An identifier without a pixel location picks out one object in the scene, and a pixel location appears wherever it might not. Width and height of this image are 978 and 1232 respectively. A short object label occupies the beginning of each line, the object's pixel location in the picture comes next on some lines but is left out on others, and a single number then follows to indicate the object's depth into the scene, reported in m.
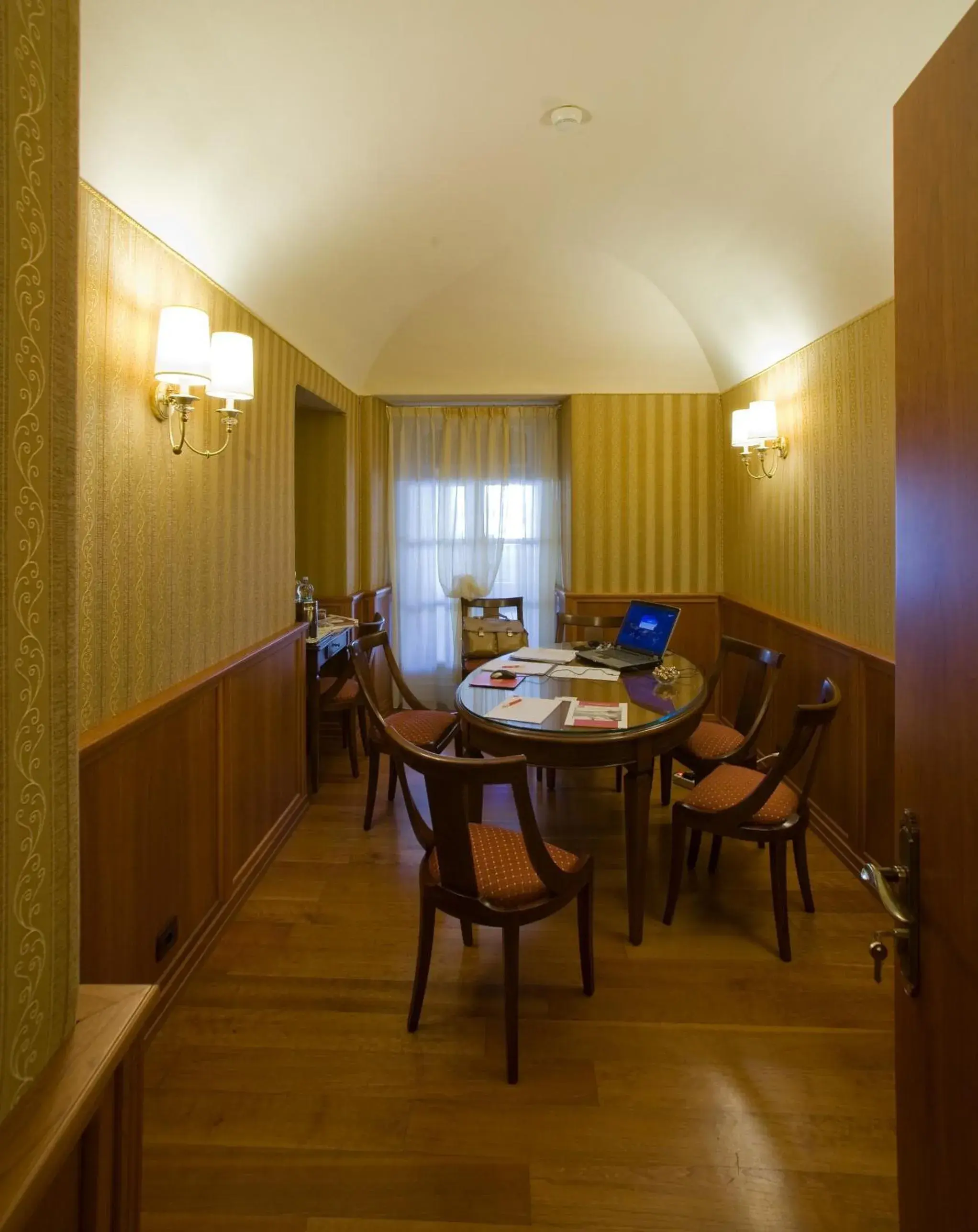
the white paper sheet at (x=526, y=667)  3.08
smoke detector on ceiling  2.49
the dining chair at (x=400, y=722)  3.06
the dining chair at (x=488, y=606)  5.05
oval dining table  2.21
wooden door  0.74
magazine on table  2.29
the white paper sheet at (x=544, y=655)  3.36
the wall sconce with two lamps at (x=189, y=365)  1.96
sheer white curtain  5.32
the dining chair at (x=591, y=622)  4.07
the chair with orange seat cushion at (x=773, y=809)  2.14
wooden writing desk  3.57
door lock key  0.86
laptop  3.23
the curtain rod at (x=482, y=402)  5.13
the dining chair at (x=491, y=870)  1.62
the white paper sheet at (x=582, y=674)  3.00
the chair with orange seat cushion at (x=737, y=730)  2.83
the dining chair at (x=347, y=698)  3.90
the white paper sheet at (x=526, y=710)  2.35
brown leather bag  4.61
